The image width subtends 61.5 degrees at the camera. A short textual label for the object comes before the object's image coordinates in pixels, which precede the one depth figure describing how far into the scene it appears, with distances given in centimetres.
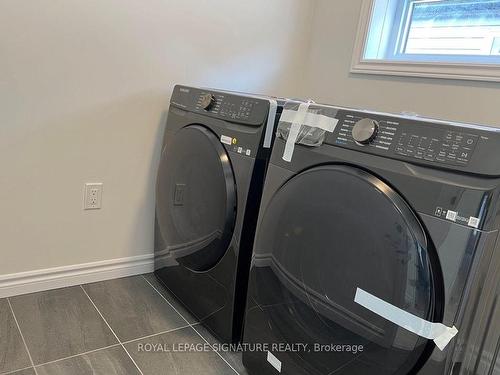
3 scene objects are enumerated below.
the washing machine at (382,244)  83
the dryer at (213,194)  139
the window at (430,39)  167
